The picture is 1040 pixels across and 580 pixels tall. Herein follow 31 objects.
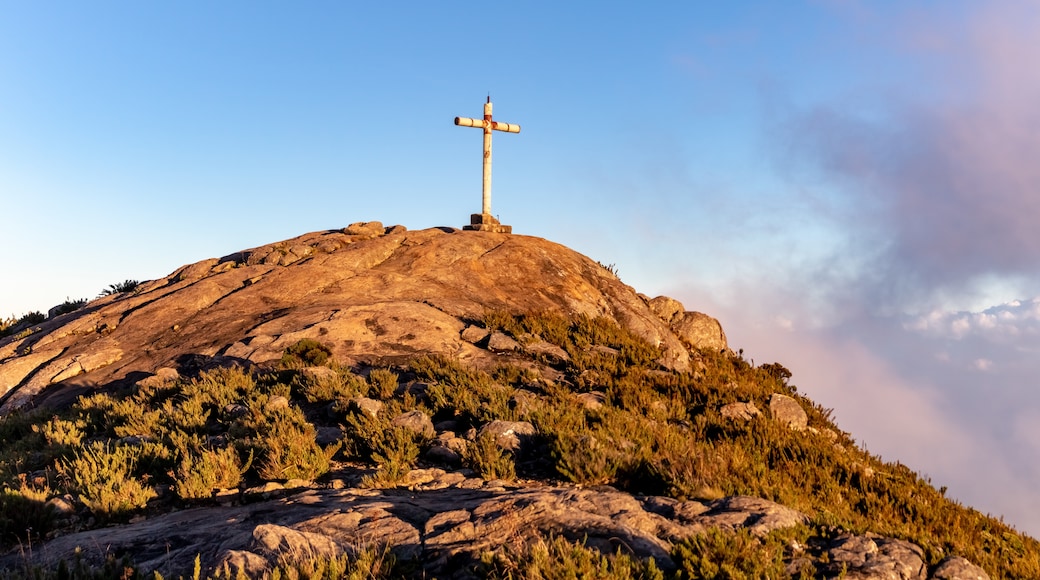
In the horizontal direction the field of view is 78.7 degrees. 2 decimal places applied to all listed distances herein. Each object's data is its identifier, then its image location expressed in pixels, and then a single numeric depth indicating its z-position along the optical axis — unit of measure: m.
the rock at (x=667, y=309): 21.56
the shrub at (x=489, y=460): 7.97
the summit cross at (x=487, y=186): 23.30
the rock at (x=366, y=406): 9.81
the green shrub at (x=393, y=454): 7.67
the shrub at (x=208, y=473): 7.58
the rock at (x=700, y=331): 20.83
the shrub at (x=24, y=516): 6.92
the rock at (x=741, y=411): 11.89
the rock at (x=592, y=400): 10.98
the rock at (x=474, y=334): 15.07
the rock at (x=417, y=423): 9.17
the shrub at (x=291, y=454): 7.96
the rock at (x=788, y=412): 13.07
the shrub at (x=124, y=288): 24.71
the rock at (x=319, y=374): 11.65
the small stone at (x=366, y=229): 23.73
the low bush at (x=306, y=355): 13.29
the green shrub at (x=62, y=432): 10.23
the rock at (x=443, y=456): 8.52
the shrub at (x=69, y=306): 24.75
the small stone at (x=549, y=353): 14.38
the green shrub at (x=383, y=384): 11.29
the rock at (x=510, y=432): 8.81
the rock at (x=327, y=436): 9.26
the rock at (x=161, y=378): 12.94
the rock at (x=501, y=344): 14.57
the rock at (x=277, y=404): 10.22
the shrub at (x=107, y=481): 7.26
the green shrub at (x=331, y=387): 11.04
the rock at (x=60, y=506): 7.29
